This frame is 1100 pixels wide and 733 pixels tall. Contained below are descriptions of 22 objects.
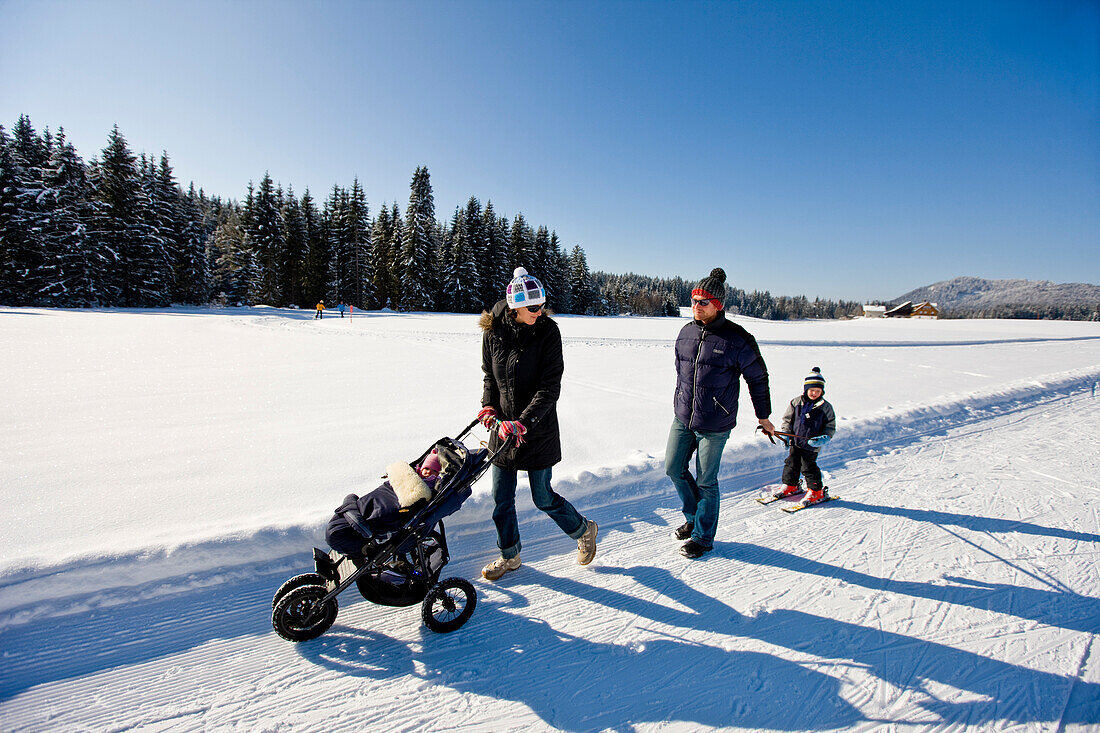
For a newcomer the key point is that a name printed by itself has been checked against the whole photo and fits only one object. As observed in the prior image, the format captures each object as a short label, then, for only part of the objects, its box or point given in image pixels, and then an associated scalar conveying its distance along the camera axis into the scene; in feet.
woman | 9.18
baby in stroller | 7.67
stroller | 7.87
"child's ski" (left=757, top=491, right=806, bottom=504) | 14.05
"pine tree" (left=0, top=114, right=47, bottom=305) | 83.25
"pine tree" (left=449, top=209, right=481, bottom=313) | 126.00
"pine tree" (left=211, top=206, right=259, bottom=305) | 125.08
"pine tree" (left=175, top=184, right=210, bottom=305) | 108.88
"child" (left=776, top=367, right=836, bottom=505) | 13.79
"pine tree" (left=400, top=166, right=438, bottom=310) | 120.78
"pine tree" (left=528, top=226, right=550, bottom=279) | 144.46
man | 10.63
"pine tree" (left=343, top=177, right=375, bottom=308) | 126.52
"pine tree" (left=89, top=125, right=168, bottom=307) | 93.97
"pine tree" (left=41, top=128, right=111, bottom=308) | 85.66
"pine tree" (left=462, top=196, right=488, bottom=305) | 128.88
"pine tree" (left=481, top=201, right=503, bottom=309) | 132.16
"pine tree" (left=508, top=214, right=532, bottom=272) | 140.15
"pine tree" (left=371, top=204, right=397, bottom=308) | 127.19
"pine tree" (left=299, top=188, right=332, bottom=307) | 128.26
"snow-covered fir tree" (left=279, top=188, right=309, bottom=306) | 124.16
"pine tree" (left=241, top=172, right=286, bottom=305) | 122.83
